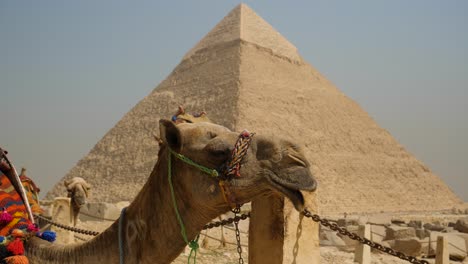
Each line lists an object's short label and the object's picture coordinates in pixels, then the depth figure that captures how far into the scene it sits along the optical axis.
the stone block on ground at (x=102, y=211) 18.09
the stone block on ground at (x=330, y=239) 11.38
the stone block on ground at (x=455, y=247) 9.82
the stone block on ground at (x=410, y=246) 10.07
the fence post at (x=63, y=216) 7.71
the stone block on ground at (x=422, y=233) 13.39
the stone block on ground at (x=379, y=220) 20.90
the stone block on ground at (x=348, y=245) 10.73
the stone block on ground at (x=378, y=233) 11.43
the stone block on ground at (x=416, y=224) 18.78
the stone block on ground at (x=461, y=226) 15.04
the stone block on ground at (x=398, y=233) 12.06
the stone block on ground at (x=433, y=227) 15.88
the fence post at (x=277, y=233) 2.94
